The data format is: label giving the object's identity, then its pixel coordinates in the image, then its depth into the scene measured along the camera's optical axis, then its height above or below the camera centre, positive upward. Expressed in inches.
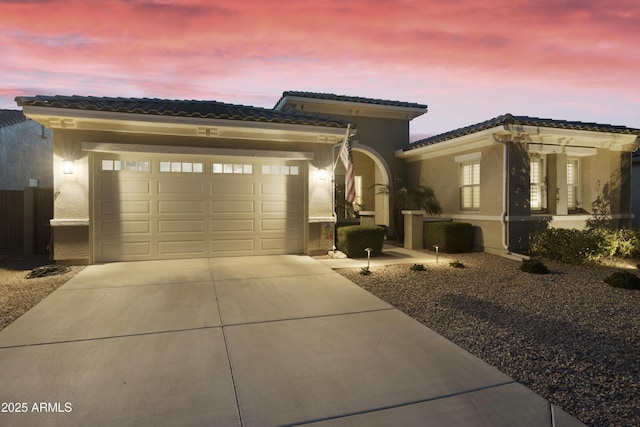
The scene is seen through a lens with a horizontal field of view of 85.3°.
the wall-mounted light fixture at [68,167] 316.8 +33.4
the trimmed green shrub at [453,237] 417.1 -42.1
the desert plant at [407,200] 505.0 +2.9
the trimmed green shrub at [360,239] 380.5 -41.3
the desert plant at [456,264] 334.6 -60.8
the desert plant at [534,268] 311.4 -59.9
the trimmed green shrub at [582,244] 345.4 -45.0
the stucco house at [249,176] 321.4 +28.8
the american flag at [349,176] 338.6 +25.9
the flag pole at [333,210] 391.5 -8.7
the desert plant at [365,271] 299.9 -60.5
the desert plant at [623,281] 261.2 -60.7
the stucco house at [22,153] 650.2 +101.2
